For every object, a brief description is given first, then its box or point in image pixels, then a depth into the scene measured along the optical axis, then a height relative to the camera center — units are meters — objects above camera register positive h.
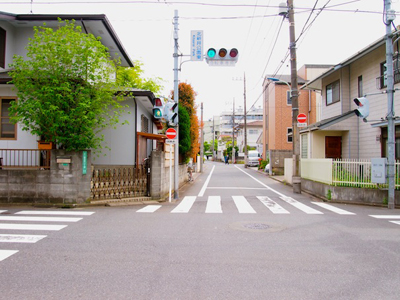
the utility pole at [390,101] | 10.74 +1.92
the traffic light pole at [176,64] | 12.82 +3.84
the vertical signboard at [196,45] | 12.22 +4.42
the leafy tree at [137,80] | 26.83 +6.89
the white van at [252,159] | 45.12 -0.76
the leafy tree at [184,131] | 19.70 +1.53
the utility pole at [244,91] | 43.19 +9.06
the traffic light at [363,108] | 11.20 +1.71
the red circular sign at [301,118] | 14.71 +1.75
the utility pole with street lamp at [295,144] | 15.17 +0.51
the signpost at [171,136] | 12.37 +0.74
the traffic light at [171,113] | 12.37 +1.72
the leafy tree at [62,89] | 10.09 +2.25
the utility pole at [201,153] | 33.09 +0.06
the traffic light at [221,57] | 11.02 +3.59
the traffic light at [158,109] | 13.54 +2.09
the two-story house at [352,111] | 14.29 +2.34
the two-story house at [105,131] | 12.90 +2.33
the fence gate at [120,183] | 11.05 -1.10
